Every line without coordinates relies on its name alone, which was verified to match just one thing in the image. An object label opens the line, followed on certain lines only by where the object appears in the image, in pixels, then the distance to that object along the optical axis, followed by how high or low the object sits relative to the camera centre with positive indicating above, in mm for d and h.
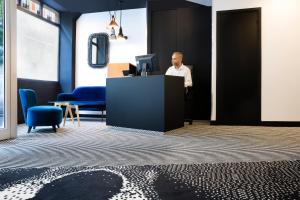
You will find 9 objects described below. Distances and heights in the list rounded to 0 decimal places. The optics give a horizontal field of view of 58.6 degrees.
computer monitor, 5086 +532
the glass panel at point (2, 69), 4020 +317
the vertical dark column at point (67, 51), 7980 +1183
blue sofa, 7215 -130
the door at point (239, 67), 5836 +535
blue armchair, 4689 -401
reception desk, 4551 -211
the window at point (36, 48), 6484 +1121
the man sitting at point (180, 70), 5980 +470
